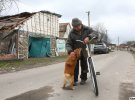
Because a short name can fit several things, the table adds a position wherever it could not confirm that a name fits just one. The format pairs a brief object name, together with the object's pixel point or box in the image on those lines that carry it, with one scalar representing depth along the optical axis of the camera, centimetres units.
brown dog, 370
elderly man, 378
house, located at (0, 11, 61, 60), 1246
